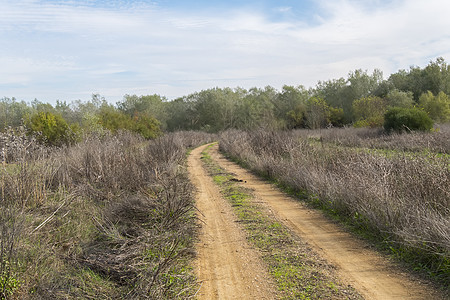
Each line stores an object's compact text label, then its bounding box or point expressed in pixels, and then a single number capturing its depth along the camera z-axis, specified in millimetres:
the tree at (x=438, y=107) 37250
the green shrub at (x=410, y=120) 24953
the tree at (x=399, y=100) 41469
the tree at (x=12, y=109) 60812
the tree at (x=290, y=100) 59525
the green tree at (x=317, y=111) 37291
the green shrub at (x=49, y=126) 25906
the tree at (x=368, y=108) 37800
